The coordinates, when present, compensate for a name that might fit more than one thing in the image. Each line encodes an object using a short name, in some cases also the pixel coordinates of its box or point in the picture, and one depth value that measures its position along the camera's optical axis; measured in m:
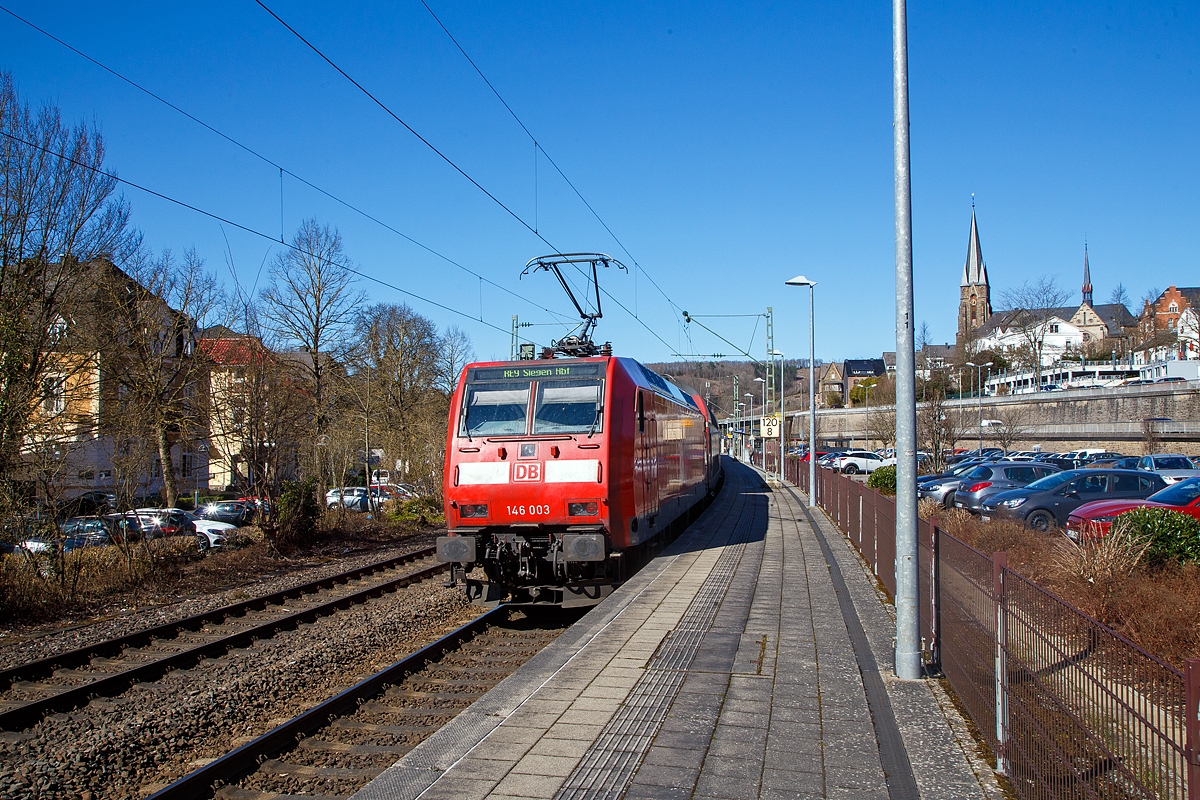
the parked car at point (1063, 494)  17.52
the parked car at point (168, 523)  14.56
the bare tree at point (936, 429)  29.38
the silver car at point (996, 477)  21.52
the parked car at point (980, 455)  40.17
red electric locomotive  10.48
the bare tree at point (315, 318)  30.42
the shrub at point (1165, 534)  9.93
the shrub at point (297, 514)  17.80
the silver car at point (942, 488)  22.30
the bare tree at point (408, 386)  27.02
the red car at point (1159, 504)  13.82
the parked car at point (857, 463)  50.34
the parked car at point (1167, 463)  28.39
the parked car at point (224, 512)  26.22
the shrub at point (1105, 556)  8.86
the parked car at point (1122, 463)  30.48
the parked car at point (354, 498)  28.44
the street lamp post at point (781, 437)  39.34
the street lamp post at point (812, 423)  25.77
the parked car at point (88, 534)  12.09
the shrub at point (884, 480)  23.33
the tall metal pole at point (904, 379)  6.57
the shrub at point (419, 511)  25.44
